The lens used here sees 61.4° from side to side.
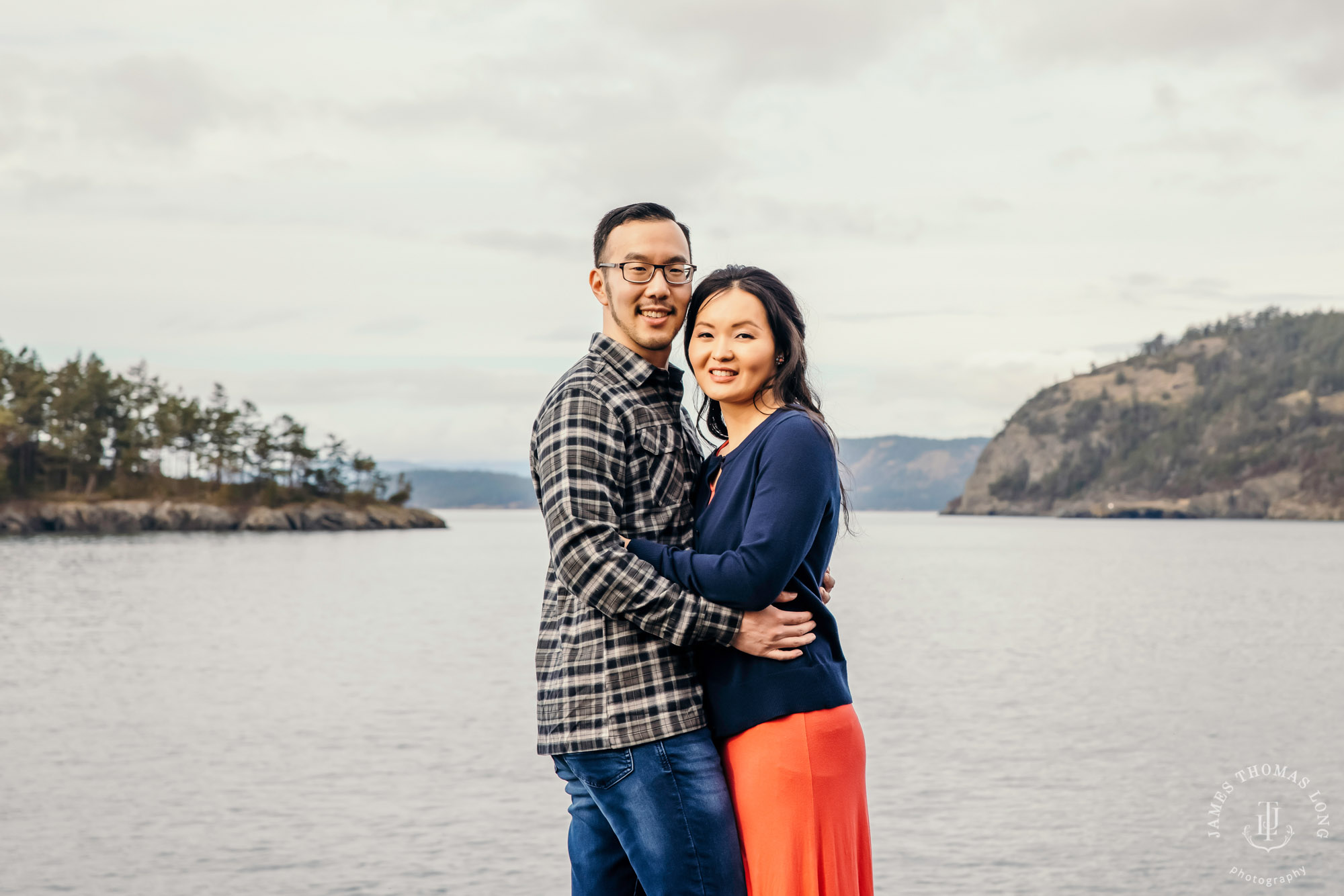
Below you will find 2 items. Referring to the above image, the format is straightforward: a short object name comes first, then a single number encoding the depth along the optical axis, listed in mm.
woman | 3162
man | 3215
